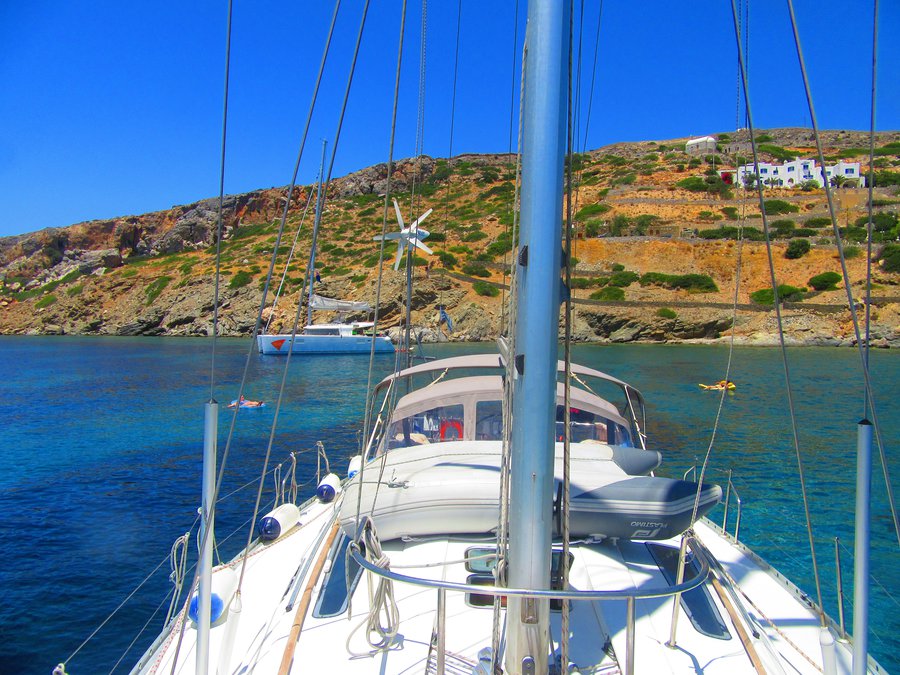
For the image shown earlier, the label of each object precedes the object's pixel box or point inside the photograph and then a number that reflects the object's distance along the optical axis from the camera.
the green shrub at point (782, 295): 54.22
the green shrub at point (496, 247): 66.39
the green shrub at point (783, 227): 64.06
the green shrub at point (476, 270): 65.38
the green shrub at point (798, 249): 59.50
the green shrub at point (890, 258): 53.56
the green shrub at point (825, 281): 54.37
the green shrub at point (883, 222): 61.41
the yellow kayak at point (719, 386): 29.57
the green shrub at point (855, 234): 57.91
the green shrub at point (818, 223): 64.75
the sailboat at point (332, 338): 53.59
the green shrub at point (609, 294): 57.81
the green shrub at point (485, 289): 61.41
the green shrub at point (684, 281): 57.88
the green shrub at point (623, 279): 59.75
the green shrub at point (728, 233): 63.08
